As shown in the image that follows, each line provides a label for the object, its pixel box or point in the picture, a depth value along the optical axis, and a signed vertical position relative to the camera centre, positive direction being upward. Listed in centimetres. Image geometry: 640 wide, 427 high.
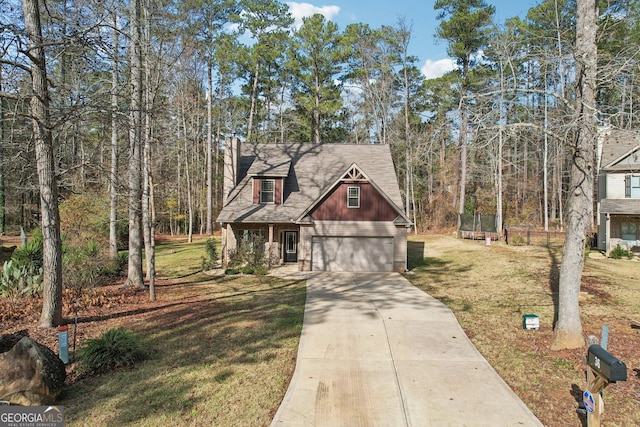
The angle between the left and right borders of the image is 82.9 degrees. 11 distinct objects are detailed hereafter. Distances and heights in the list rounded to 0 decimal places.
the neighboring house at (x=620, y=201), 2142 +93
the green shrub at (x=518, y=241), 2501 -170
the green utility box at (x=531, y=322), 858 -250
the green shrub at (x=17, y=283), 993 -185
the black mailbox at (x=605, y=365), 415 -178
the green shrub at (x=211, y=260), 1738 -213
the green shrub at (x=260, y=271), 1678 -253
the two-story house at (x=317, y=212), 1772 +23
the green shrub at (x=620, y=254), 2086 -217
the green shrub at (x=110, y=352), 629 -244
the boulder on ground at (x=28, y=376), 497 -226
